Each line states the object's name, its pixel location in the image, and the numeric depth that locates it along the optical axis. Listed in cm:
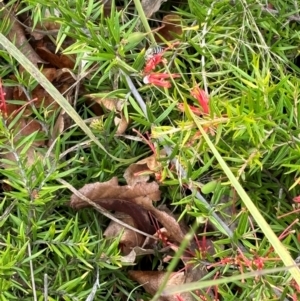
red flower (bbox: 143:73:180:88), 73
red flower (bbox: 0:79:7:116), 73
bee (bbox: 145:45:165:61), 75
